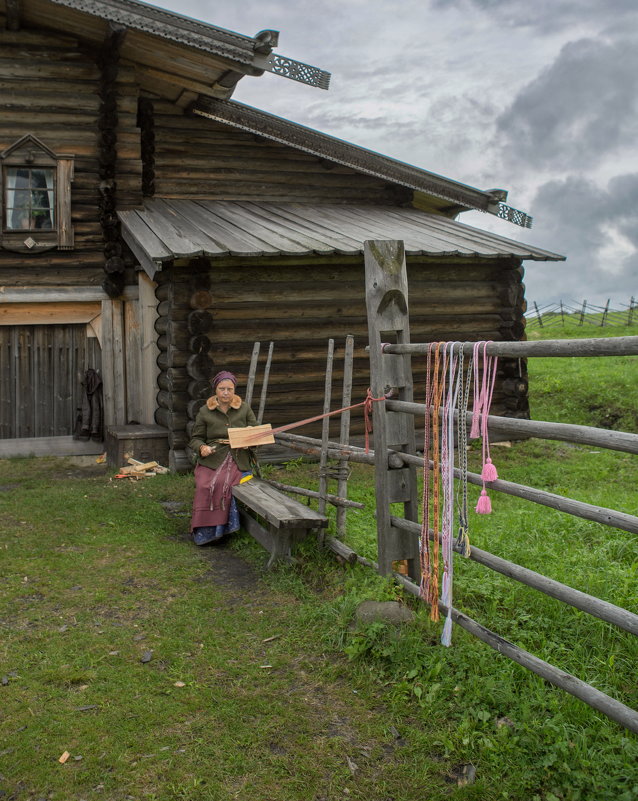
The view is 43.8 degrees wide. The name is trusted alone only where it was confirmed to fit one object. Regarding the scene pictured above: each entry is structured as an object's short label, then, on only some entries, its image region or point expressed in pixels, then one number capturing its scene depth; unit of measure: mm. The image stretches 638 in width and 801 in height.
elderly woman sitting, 6980
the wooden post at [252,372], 8070
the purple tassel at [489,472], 3938
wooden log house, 10344
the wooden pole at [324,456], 6324
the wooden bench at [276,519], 5793
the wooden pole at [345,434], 6098
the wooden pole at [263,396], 8031
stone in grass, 4539
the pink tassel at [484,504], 3928
